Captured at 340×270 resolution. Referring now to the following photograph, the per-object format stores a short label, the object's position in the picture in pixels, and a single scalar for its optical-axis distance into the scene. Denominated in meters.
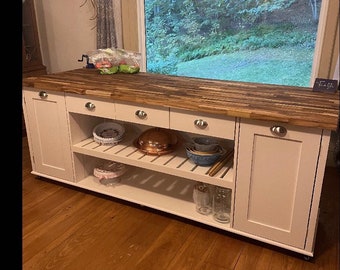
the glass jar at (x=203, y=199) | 1.90
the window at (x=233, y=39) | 2.23
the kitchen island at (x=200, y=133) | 1.48
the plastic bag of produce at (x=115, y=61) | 2.34
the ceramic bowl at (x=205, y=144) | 1.94
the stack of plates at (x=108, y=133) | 2.16
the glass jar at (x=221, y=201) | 1.86
